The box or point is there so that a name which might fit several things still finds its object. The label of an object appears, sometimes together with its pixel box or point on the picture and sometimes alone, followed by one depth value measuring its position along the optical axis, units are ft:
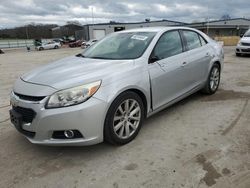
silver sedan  7.22
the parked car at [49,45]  102.41
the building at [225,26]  126.29
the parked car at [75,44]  112.15
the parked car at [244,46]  31.47
